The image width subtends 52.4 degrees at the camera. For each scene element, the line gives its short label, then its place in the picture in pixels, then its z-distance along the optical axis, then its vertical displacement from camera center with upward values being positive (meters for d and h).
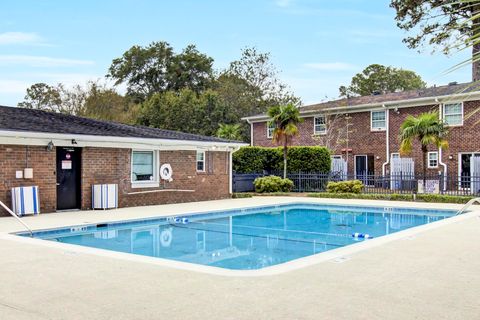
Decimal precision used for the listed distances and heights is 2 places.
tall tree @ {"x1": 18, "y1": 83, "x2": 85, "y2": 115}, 41.88 +5.72
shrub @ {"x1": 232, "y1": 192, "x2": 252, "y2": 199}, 22.03 -1.50
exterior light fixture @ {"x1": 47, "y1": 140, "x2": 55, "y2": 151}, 14.73 +0.56
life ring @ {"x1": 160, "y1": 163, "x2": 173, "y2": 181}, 18.41 -0.33
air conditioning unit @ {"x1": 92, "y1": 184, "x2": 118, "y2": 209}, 16.06 -1.08
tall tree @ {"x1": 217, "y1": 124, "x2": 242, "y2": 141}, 32.40 +2.03
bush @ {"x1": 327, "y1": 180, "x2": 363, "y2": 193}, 21.92 -1.11
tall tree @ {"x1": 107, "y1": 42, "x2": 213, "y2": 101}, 55.22 +10.72
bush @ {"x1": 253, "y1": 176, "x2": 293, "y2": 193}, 23.34 -1.06
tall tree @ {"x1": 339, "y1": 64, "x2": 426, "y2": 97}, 57.34 +9.68
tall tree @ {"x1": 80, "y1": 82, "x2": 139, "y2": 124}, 40.79 +5.09
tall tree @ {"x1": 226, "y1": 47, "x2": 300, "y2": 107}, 42.62 +7.55
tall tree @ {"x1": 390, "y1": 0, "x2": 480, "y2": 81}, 26.24 +7.97
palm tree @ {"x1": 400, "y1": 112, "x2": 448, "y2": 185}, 20.91 +1.32
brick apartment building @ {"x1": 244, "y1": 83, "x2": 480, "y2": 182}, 24.53 +1.81
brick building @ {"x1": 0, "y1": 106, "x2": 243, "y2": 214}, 14.27 +0.11
